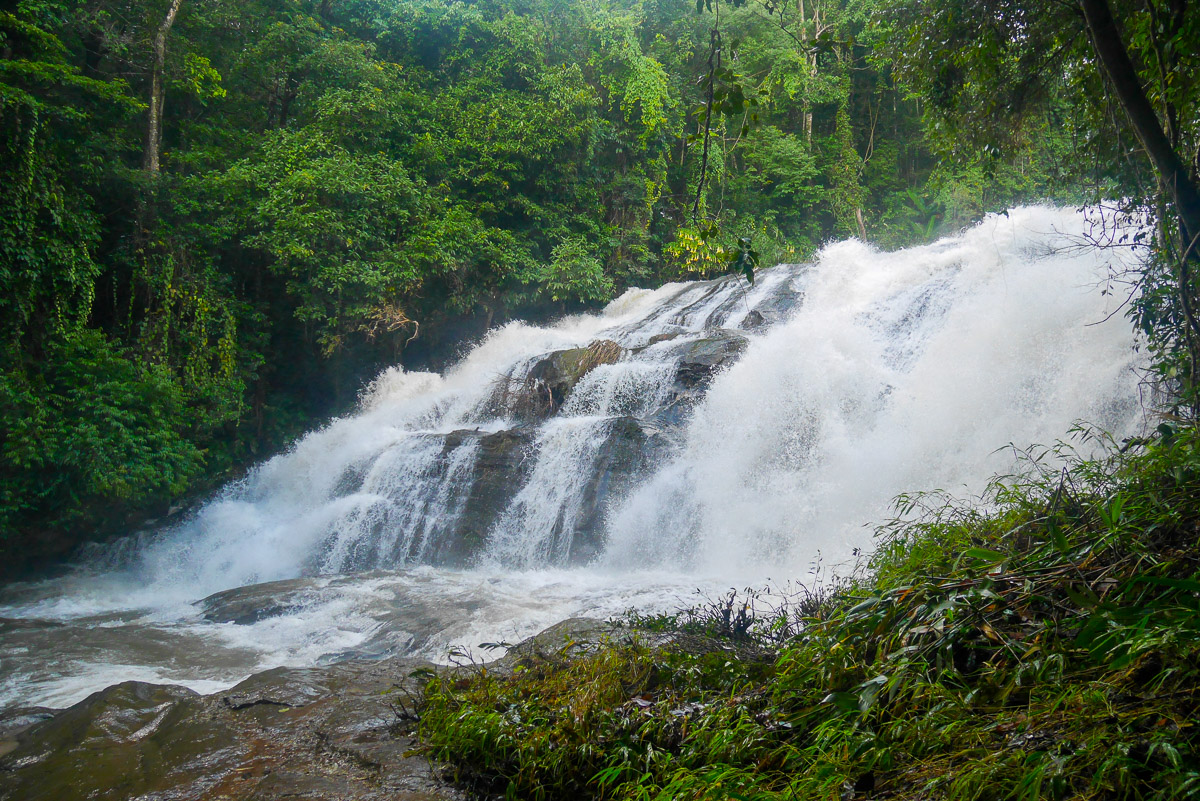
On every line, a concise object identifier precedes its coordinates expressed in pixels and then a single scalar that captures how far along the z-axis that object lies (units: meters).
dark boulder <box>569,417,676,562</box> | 9.44
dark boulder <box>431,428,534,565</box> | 10.28
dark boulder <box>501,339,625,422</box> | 12.63
